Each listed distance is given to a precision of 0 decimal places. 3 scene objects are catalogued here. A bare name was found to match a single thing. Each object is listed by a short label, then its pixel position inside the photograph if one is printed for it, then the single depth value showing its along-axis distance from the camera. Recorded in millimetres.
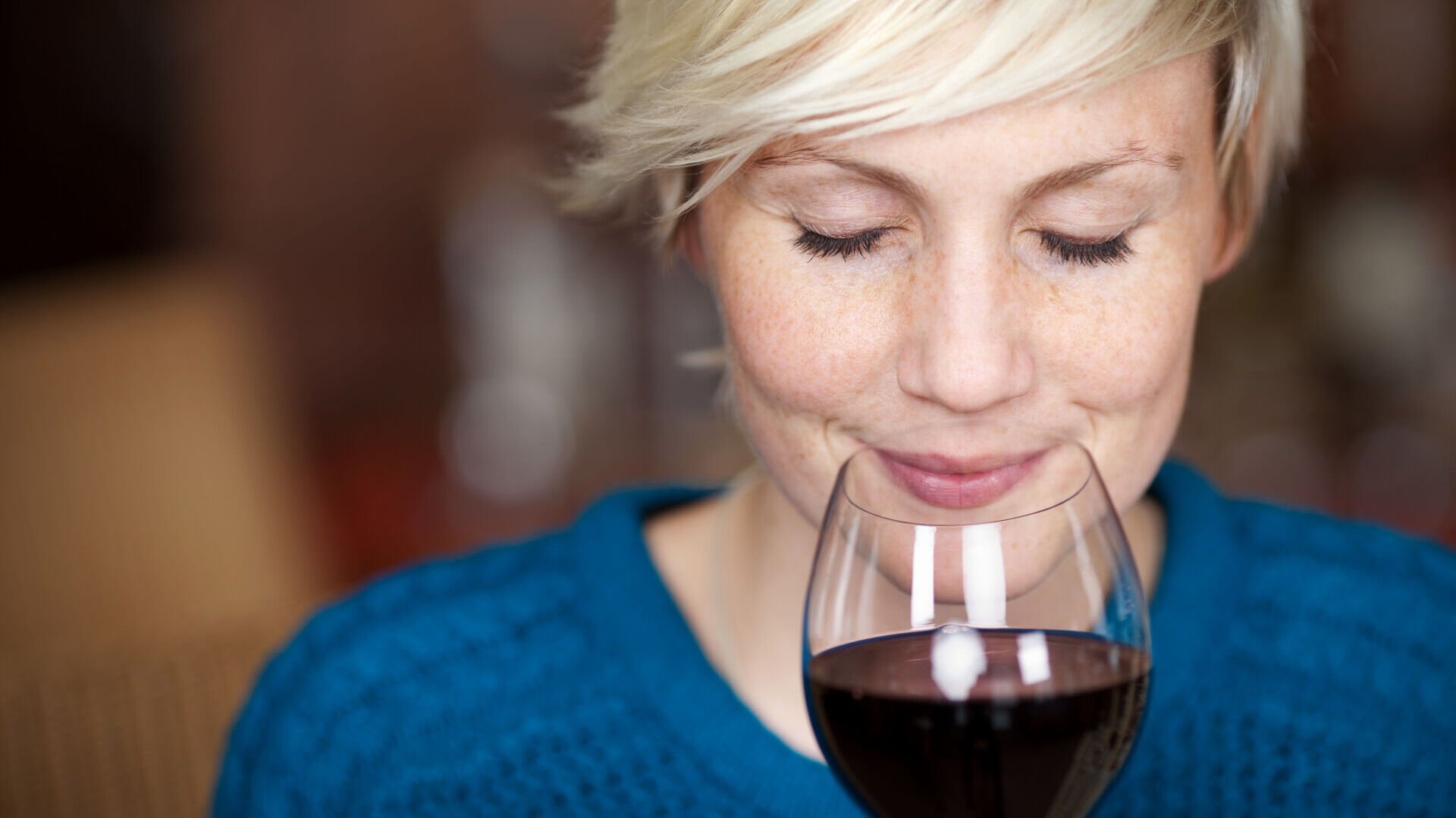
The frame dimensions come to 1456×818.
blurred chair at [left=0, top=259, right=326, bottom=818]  1881
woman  804
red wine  649
